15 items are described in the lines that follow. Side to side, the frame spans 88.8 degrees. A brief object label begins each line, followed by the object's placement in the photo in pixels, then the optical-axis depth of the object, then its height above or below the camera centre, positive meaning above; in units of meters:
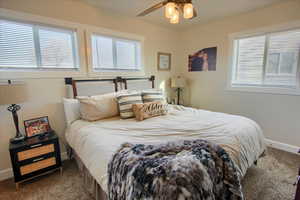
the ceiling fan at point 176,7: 1.61 +0.75
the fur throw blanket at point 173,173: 0.88 -0.60
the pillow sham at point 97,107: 2.10 -0.39
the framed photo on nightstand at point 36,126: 2.03 -0.62
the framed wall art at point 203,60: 3.40 +0.43
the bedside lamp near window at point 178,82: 3.73 -0.08
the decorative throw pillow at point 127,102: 2.23 -0.33
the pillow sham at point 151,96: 2.55 -0.28
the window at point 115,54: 2.74 +0.50
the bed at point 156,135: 1.35 -0.57
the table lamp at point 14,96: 1.65 -0.17
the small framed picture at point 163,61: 3.63 +0.43
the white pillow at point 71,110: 2.20 -0.43
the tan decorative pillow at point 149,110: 2.15 -0.44
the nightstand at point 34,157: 1.76 -0.93
